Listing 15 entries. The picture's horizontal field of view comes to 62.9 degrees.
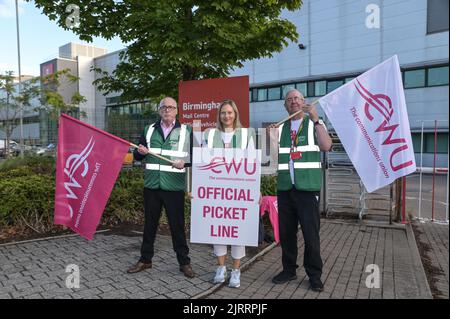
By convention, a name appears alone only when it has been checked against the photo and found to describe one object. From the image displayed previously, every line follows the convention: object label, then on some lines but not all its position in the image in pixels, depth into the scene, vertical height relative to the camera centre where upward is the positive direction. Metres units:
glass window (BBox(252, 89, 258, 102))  35.51 +3.90
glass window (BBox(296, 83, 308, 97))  31.08 +4.10
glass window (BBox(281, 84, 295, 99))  32.46 +4.35
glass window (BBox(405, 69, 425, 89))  24.86 +3.89
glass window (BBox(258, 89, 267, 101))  34.81 +3.88
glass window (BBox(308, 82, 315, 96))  30.72 +3.88
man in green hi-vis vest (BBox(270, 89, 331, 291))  4.10 -0.40
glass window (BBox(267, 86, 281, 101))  33.69 +3.87
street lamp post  18.49 +4.62
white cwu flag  4.06 +0.13
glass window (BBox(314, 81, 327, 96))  29.89 +3.90
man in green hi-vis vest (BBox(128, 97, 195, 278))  4.48 -0.51
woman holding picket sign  4.18 -0.03
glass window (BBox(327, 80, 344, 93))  28.97 +4.08
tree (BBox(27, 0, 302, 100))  6.37 +1.90
